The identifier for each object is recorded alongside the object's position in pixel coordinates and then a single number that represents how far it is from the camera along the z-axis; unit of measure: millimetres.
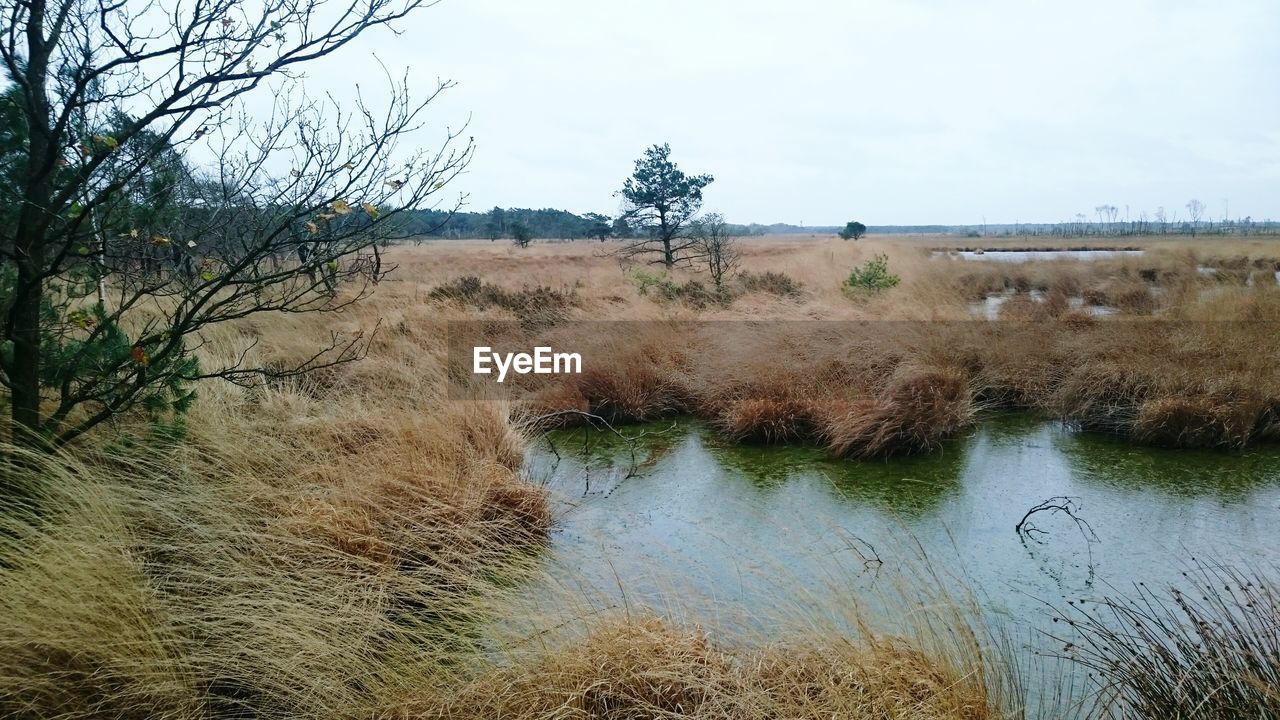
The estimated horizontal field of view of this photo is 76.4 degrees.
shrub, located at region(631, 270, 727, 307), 13004
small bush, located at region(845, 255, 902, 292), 13703
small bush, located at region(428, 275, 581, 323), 10578
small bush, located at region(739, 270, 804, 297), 14477
